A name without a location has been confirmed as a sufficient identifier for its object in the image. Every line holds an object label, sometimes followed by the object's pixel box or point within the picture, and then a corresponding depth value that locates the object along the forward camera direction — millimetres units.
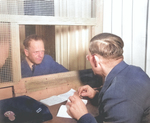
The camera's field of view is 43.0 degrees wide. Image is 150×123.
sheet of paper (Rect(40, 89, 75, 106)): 1408
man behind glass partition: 1553
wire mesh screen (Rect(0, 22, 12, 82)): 1242
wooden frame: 1281
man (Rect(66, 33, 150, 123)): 896
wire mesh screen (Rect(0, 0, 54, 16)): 1232
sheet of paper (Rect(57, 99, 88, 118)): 1201
